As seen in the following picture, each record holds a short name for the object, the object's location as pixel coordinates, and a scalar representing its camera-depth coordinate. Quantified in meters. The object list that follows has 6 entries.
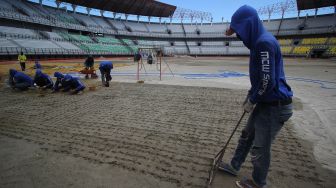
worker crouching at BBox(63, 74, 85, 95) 8.73
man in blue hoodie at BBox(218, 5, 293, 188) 2.18
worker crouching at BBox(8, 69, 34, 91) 9.20
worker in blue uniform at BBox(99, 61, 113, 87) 10.53
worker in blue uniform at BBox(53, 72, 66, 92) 8.88
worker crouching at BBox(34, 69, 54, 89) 9.33
